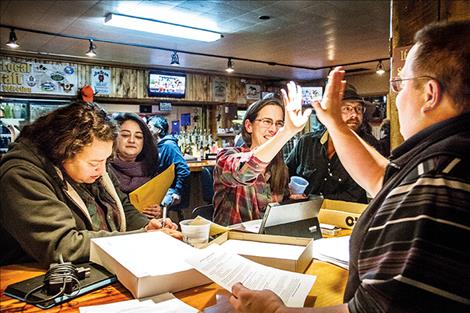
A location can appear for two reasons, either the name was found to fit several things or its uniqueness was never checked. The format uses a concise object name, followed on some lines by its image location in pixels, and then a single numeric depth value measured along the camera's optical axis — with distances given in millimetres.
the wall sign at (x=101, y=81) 7336
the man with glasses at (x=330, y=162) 2670
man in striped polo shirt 681
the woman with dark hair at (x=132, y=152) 3248
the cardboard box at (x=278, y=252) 1211
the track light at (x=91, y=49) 5625
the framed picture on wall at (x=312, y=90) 8168
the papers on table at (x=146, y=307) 998
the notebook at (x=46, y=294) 1065
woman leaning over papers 1331
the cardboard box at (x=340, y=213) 1825
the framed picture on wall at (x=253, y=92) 9656
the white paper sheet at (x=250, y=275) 1034
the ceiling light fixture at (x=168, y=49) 5142
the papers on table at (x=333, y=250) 1350
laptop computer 1468
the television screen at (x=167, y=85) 7918
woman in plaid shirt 1825
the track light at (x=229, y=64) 7076
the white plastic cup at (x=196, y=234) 1426
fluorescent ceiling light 4589
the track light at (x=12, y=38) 4941
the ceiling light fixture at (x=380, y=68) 7532
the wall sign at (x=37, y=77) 6505
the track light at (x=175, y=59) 6398
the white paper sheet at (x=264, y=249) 1253
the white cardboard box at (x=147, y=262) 1067
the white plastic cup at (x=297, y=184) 2354
